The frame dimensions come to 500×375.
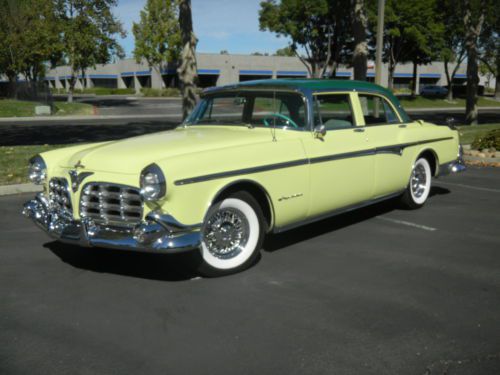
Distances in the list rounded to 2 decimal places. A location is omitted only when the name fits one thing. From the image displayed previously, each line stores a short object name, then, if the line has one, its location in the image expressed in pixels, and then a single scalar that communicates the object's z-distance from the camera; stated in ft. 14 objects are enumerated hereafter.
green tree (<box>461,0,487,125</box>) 63.10
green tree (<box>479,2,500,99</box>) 135.70
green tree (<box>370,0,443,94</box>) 131.03
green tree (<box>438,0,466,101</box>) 132.36
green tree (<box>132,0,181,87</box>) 174.91
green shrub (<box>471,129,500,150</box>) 38.49
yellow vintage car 14.19
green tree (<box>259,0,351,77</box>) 126.93
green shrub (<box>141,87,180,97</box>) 186.09
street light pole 49.80
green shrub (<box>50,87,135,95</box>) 222.69
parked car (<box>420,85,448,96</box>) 184.44
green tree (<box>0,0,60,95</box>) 107.65
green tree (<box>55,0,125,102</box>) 104.94
